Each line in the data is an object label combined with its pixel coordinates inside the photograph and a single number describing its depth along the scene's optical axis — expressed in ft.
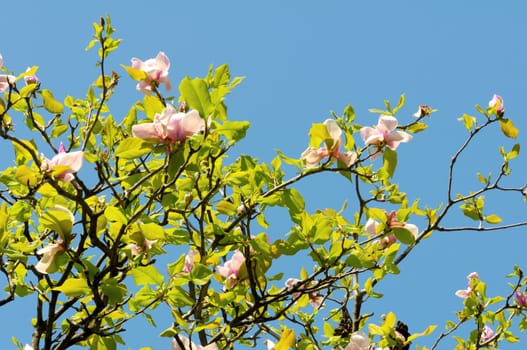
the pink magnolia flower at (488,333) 24.17
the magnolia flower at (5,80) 15.02
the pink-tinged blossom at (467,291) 23.58
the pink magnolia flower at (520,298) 23.95
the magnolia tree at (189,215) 12.47
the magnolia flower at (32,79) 17.97
